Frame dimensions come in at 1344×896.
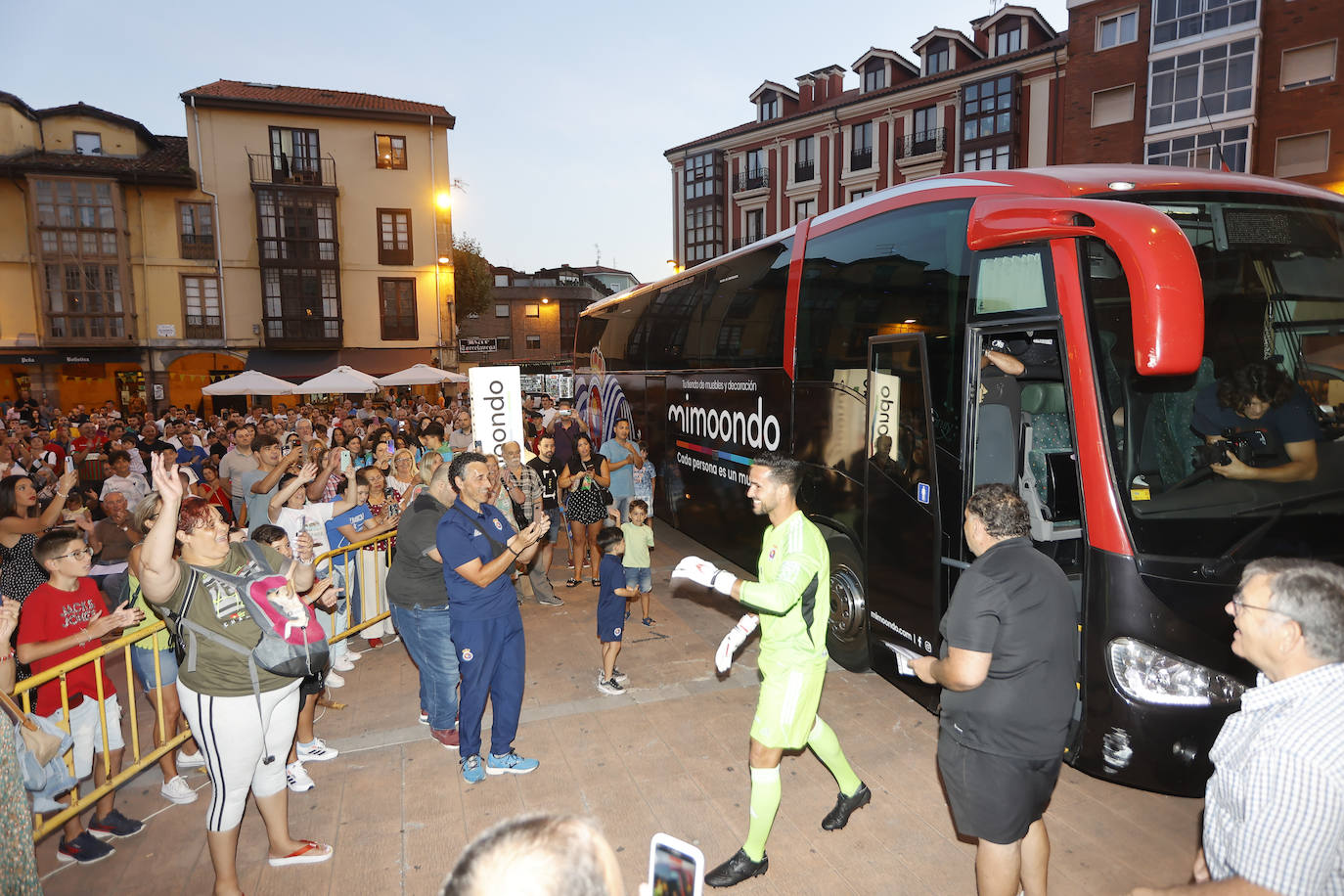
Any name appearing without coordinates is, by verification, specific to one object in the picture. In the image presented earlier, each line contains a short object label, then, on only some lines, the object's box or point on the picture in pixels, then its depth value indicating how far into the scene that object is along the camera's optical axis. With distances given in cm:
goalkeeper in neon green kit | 378
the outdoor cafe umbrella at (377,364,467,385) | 2247
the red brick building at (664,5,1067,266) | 3203
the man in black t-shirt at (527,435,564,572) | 949
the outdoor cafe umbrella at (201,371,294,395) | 2005
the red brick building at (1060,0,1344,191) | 2470
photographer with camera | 410
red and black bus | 388
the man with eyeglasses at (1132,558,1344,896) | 192
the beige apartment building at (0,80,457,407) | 3136
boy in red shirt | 418
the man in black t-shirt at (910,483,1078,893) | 311
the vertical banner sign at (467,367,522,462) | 695
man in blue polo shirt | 469
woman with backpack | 357
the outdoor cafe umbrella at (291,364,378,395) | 2044
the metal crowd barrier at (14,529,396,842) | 407
